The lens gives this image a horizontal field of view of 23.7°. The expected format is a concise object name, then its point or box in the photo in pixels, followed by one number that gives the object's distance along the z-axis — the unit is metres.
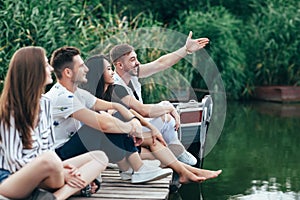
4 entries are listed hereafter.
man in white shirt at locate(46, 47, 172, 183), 4.32
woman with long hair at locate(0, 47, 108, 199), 3.58
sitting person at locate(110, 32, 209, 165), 5.24
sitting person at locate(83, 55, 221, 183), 4.79
